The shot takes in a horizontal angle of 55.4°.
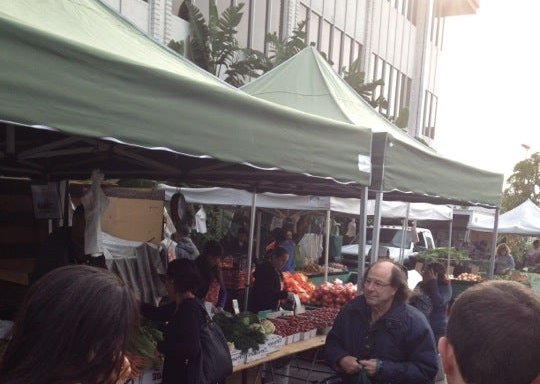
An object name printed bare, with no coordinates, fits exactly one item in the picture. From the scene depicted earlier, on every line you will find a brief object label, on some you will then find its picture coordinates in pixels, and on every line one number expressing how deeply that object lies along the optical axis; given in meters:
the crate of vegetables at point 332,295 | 6.95
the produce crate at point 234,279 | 9.48
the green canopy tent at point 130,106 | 2.03
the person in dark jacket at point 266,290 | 6.40
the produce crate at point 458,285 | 11.78
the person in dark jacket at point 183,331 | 3.46
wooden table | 4.45
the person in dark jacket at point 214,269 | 6.73
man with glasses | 3.30
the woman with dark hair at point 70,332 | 1.26
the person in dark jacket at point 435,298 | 6.62
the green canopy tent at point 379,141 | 4.10
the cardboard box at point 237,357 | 4.30
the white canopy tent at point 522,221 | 18.50
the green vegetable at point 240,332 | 4.44
